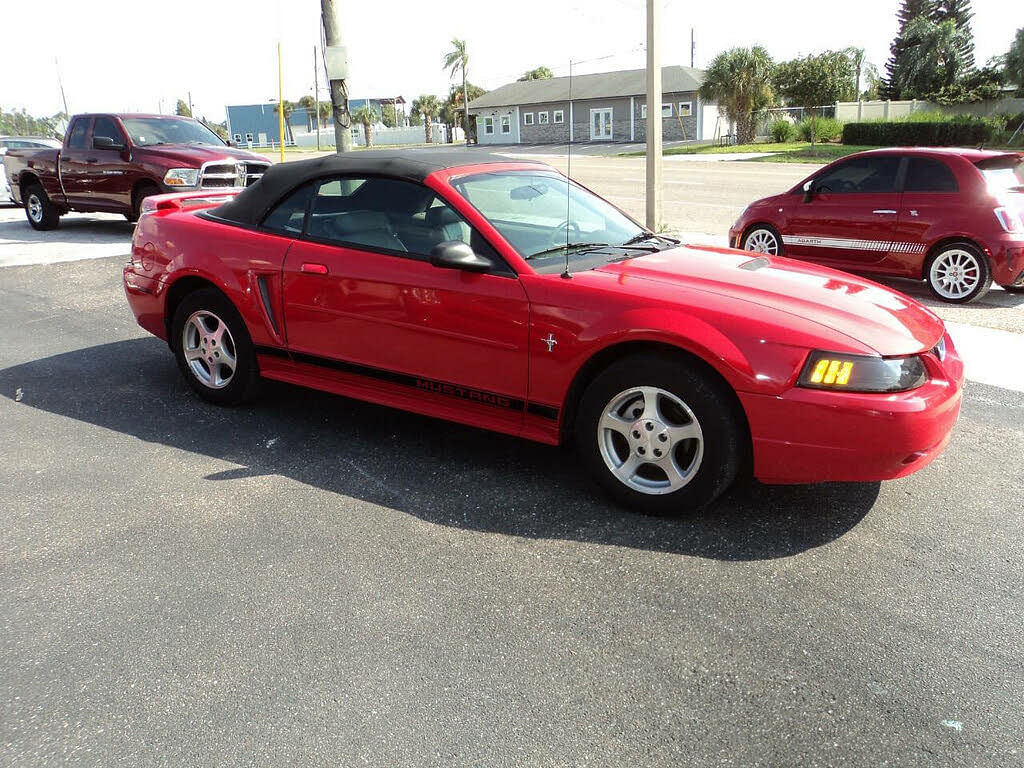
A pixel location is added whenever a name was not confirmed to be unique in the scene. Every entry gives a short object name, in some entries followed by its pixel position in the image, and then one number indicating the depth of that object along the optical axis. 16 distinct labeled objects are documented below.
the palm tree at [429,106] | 98.06
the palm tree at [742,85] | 42.47
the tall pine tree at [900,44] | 64.38
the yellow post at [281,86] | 15.19
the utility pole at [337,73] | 12.12
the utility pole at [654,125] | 12.18
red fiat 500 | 8.16
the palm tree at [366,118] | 78.56
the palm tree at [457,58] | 80.31
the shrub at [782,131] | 42.84
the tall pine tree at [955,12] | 69.06
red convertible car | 3.43
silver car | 18.30
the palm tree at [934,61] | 61.38
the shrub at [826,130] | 41.28
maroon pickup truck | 12.55
